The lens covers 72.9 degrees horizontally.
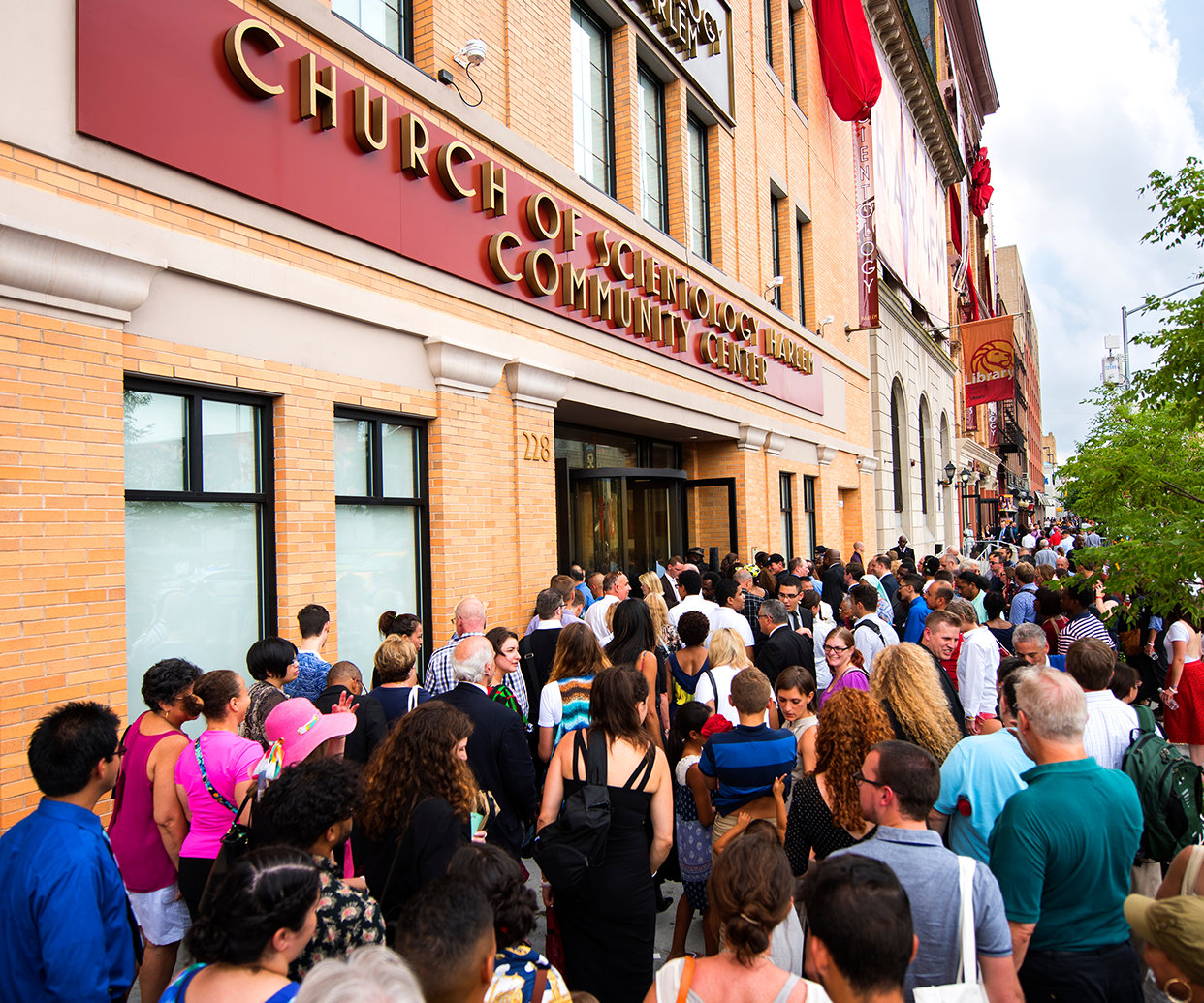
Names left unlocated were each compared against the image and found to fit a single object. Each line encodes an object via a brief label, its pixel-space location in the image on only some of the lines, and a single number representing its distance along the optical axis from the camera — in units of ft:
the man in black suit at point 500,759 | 13.85
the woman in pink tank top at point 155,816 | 12.19
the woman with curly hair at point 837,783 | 11.46
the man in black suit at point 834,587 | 36.99
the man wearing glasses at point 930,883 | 8.54
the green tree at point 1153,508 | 16.51
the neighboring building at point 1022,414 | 205.87
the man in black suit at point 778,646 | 21.65
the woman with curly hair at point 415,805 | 10.09
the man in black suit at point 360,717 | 14.69
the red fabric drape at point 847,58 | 66.24
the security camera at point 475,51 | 26.20
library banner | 108.88
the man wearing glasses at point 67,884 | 8.76
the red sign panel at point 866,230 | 72.33
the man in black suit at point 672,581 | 32.91
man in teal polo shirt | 9.10
